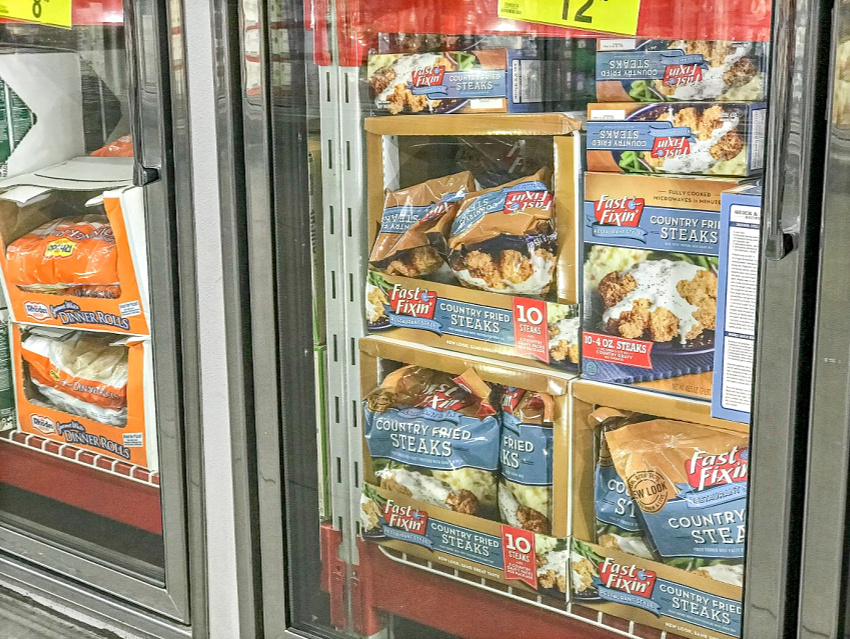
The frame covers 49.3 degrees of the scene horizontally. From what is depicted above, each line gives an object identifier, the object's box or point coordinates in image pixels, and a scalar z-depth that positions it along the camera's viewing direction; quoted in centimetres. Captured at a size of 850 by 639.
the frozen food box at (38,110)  174
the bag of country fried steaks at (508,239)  129
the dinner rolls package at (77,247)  163
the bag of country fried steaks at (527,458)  136
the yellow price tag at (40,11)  159
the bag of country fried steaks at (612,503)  130
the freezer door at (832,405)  96
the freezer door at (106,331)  148
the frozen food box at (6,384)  192
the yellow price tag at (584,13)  112
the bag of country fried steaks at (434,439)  143
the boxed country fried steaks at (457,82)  127
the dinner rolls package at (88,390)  171
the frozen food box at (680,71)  109
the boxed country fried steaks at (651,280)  115
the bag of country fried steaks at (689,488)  119
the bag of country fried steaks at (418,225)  139
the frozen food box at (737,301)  108
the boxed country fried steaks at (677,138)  109
